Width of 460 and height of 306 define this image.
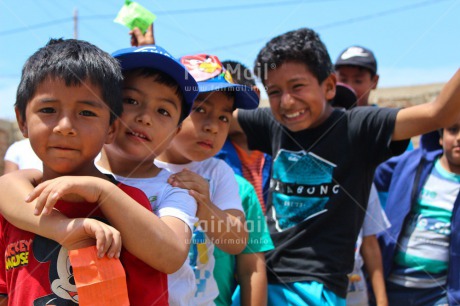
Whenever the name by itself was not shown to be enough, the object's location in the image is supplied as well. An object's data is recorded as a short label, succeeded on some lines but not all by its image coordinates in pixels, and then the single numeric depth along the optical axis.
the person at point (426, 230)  2.67
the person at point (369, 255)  2.83
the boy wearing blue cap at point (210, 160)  1.83
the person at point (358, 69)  3.81
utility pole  22.75
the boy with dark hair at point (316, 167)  2.21
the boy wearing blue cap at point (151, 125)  1.59
